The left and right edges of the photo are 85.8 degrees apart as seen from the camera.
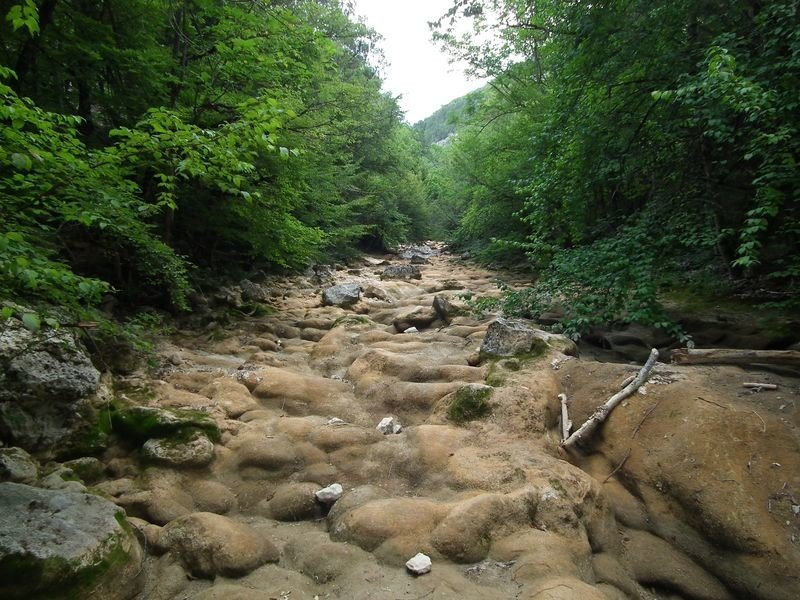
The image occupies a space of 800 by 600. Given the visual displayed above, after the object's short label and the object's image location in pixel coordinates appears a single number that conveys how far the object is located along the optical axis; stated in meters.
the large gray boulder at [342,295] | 10.96
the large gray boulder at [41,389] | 3.53
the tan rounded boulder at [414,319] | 8.86
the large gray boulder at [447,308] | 8.80
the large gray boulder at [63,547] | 2.26
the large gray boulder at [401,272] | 16.44
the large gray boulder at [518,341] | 5.74
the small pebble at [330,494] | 3.71
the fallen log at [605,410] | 4.22
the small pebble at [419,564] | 2.81
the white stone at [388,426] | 4.78
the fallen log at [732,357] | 4.33
